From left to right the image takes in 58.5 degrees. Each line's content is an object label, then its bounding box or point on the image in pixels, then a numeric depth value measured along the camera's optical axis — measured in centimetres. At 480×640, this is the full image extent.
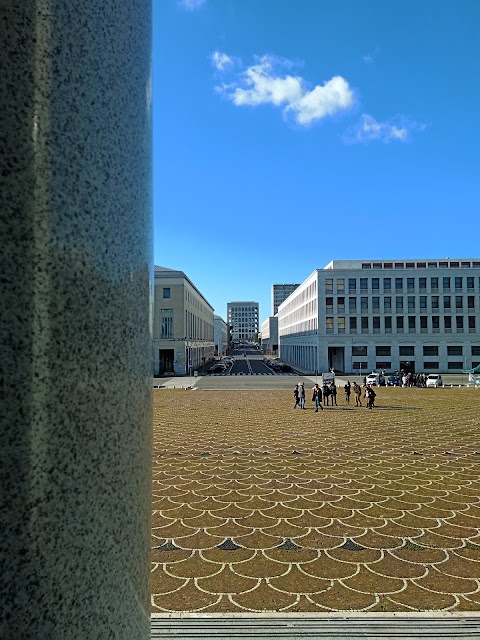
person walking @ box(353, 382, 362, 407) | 2494
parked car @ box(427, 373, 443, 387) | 4106
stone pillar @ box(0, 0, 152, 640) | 114
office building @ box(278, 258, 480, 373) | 5897
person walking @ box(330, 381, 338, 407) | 2591
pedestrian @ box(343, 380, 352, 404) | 2554
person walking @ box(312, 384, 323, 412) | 2212
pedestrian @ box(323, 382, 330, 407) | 2539
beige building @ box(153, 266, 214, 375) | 5853
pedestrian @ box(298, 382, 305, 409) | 2305
